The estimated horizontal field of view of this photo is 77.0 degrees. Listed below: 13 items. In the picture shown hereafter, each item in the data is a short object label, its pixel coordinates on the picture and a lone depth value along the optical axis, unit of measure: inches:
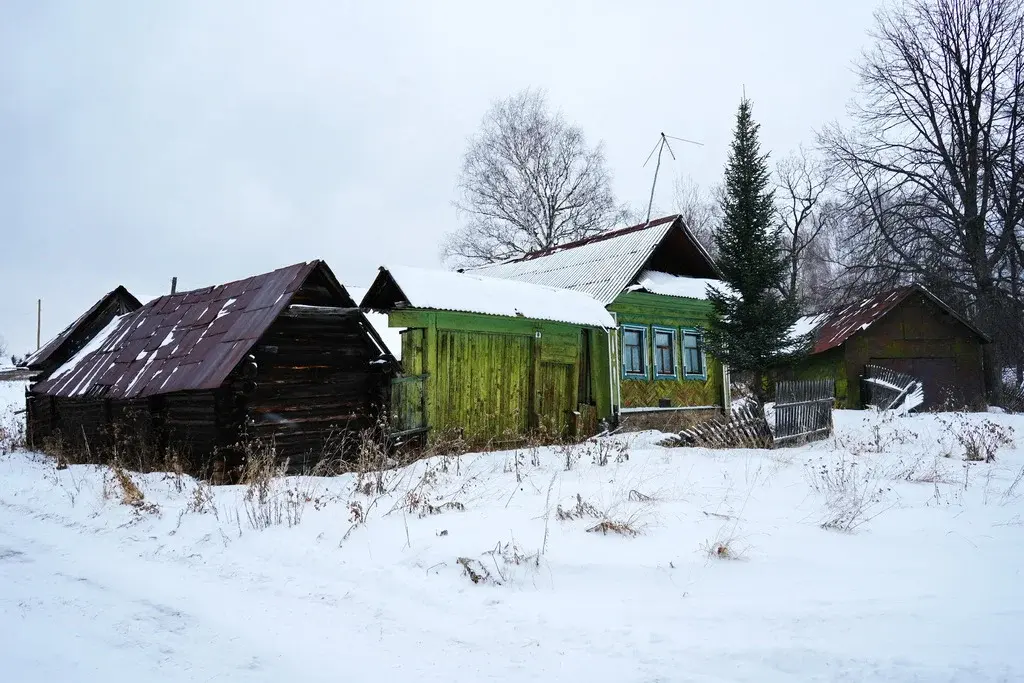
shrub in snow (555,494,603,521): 223.8
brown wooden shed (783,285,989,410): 842.2
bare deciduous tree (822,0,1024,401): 810.8
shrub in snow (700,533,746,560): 187.8
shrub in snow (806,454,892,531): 224.4
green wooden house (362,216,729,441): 465.1
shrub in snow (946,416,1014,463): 372.1
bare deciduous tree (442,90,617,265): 1246.3
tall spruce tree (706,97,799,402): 558.3
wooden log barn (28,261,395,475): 339.9
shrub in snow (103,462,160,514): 255.6
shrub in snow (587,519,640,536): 209.0
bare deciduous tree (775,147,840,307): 1414.9
